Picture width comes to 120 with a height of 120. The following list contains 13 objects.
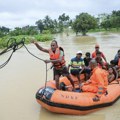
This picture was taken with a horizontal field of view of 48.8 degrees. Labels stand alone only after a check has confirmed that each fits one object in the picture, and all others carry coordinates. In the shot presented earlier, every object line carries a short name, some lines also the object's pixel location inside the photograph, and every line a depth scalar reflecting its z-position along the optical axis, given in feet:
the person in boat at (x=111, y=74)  11.63
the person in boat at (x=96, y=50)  12.53
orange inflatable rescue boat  9.15
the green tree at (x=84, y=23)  62.95
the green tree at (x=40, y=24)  101.65
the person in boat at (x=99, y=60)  12.03
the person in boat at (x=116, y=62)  12.60
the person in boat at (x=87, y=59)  12.08
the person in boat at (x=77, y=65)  11.11
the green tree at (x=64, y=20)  102.39
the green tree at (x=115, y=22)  79.66
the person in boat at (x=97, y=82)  9.29
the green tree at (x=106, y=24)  83.11
